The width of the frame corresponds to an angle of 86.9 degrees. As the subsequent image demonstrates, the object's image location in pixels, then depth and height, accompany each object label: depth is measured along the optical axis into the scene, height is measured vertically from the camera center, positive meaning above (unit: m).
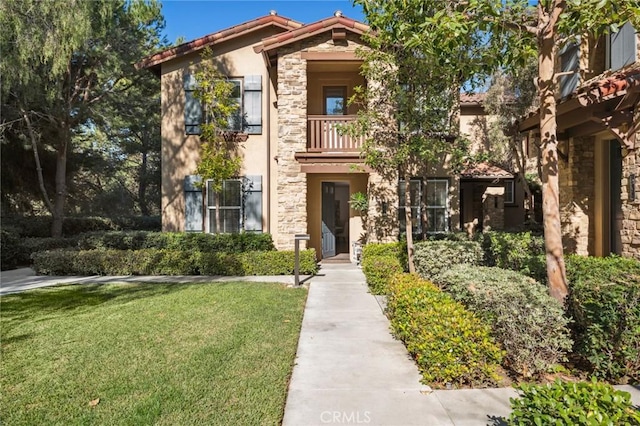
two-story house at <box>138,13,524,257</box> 10.75 +2.30
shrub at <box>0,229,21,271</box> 11.12 -1.25
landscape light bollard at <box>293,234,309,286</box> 8.49 -1.15
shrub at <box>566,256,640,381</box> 3.45 -1.26
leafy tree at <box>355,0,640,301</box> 4.15 +2.35
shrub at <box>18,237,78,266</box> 11.69 -1.17
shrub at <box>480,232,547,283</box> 5.99 -0.89
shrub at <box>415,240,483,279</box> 6.94 -0.96
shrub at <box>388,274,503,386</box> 3.60 -1.50
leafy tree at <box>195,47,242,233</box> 10.71 +2.68
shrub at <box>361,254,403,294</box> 7.32 -1.38
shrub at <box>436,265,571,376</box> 3.64 -1.26
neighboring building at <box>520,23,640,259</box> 6.14 +1.39
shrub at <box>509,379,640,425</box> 1.88 -1.15
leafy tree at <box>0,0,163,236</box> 9.96 +5.07
